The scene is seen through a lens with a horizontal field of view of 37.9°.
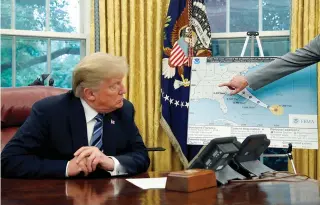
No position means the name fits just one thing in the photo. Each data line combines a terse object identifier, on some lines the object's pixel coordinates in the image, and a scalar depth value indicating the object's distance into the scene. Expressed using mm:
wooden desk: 1277
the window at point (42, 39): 3596
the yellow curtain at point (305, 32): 3271
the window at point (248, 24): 3662
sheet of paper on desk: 1529
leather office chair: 2596
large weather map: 2982
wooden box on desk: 1415
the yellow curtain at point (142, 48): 3529
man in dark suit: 1776
